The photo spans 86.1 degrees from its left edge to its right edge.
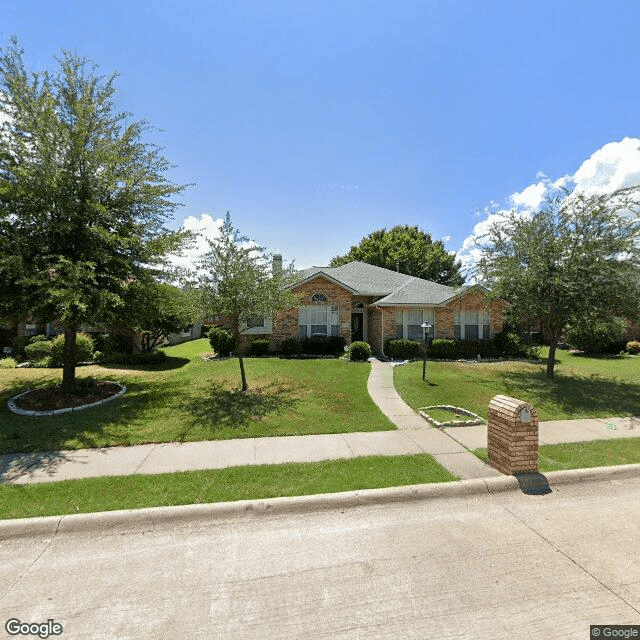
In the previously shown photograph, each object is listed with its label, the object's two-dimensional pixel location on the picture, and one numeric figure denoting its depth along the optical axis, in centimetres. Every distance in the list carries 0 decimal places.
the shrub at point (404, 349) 1731
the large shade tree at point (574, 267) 1181
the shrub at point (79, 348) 1481
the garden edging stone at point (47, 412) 867
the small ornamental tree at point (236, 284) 1017
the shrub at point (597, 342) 2007
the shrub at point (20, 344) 1601
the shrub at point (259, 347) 1764
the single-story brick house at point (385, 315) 1825
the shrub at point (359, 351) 1688
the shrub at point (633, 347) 2170
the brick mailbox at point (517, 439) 551
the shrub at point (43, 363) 1466
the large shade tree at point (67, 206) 861
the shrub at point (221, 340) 1697
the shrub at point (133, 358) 1585
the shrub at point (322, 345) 1802
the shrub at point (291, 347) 1788
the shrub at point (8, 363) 1462
